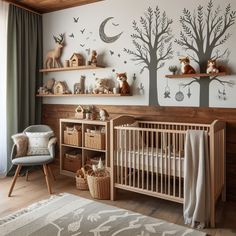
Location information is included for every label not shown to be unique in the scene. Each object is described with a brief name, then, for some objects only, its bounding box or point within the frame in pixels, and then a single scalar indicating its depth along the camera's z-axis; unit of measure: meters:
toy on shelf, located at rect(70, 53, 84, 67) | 3.59
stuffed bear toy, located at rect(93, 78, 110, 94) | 3.41
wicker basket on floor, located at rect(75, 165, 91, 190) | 3.03
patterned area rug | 2.08
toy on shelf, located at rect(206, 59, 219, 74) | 2.67
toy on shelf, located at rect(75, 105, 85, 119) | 3.55
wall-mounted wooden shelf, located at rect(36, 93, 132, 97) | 3.29
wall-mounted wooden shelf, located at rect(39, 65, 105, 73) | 3.44
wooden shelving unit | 3.34
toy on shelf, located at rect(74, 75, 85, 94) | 3.69
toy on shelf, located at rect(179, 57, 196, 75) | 2.82
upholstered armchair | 2.87
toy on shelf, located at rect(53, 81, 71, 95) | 3.87
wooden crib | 2.36
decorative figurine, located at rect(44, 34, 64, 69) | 3.81
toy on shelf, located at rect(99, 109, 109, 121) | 3.37
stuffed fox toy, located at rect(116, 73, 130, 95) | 3.24
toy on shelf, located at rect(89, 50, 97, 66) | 3.44
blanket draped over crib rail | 2.17
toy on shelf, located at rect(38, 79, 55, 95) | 3.95
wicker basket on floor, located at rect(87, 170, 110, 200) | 2.76
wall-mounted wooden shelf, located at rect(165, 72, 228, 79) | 2.65
